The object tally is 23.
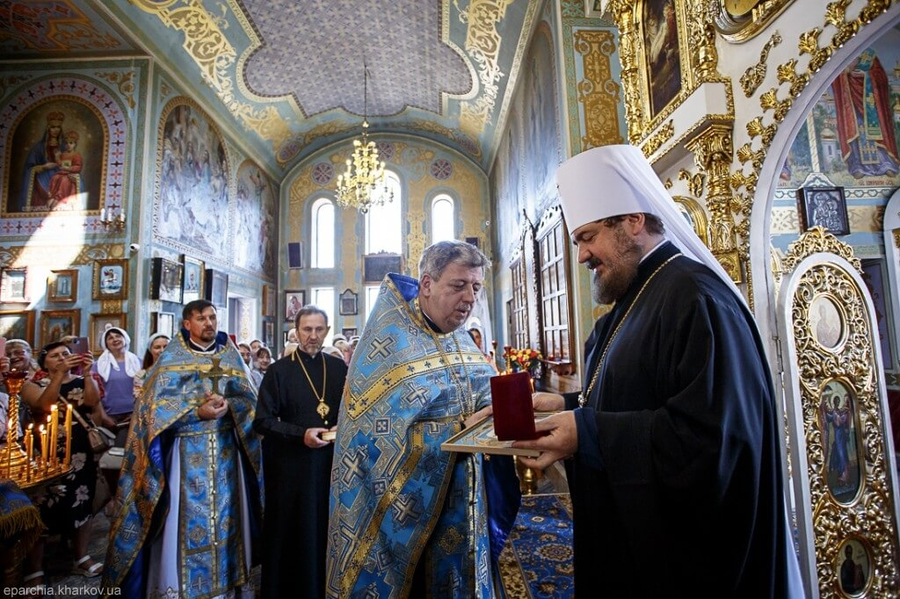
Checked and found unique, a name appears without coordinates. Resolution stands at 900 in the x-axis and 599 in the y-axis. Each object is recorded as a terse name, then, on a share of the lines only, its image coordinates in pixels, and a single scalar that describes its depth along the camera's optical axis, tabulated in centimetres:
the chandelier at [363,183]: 1193
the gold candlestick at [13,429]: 279
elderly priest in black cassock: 305
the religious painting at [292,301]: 1614
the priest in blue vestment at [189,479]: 308
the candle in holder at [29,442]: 300
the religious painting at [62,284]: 863
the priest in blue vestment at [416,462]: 198
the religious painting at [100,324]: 849
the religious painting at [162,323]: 892
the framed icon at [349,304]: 1633
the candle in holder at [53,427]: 302
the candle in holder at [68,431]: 306
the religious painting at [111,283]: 859
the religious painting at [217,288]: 1109
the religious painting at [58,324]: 852
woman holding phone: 354
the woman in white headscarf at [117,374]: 546
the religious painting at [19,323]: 852
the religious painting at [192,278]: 1001
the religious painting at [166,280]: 896
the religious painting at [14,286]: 859
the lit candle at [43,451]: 298
